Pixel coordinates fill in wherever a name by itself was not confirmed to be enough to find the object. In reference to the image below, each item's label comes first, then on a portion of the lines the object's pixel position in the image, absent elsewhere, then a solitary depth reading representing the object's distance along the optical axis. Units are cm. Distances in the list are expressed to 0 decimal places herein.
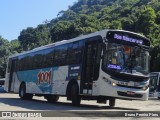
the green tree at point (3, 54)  8939
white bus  1661
